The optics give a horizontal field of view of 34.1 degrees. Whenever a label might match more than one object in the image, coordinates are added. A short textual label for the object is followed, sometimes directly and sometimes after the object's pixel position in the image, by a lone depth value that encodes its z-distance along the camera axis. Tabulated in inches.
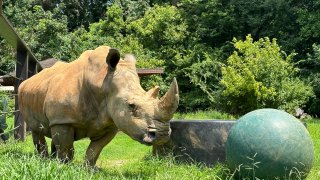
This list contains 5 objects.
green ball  200.8
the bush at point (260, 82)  669.3
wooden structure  341.4
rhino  190.4
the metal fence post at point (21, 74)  356.2
